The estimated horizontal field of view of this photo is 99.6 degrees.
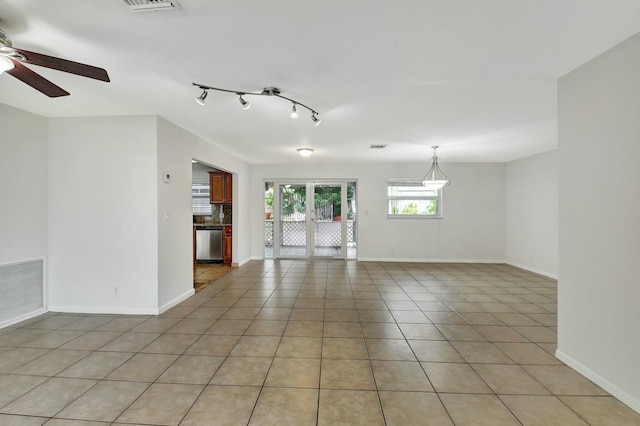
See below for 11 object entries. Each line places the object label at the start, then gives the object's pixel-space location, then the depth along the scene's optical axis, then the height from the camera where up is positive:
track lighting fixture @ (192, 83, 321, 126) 2.39 +1.11
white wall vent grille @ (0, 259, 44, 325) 2.90 -0.86
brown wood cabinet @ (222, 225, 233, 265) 6.25 -0.73
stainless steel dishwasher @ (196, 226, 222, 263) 6.32 -0.71
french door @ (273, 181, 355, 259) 6.72 -0.16
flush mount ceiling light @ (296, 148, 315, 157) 4.77 +1.09
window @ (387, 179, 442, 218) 6.52 +0.30
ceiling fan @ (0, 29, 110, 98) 1.51 +0.87
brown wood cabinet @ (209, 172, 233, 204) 6.20 +0.59
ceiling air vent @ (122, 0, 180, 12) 1.44 +1.12
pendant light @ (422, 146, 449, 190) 5.06 +0.84
